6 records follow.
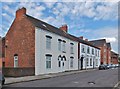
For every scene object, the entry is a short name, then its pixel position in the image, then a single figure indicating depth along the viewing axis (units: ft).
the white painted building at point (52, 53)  43.96
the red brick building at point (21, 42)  43.73
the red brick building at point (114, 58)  152.70
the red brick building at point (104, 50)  116.19
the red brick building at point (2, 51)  49.33
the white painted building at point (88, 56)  70.73
